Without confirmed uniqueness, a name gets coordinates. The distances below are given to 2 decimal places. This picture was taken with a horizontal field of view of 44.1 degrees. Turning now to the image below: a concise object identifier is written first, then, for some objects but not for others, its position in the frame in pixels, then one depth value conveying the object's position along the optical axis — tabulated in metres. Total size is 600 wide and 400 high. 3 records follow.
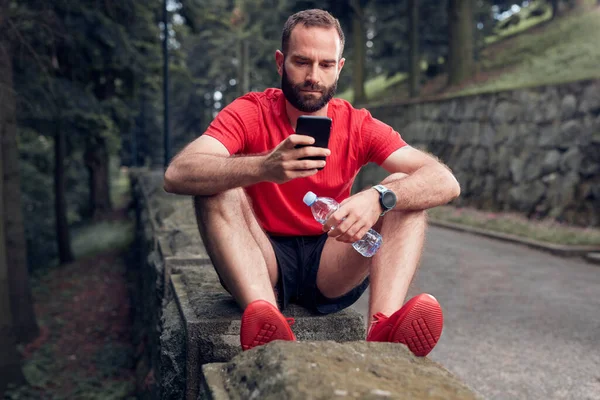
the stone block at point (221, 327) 3.02
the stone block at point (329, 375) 1.92
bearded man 2.70
